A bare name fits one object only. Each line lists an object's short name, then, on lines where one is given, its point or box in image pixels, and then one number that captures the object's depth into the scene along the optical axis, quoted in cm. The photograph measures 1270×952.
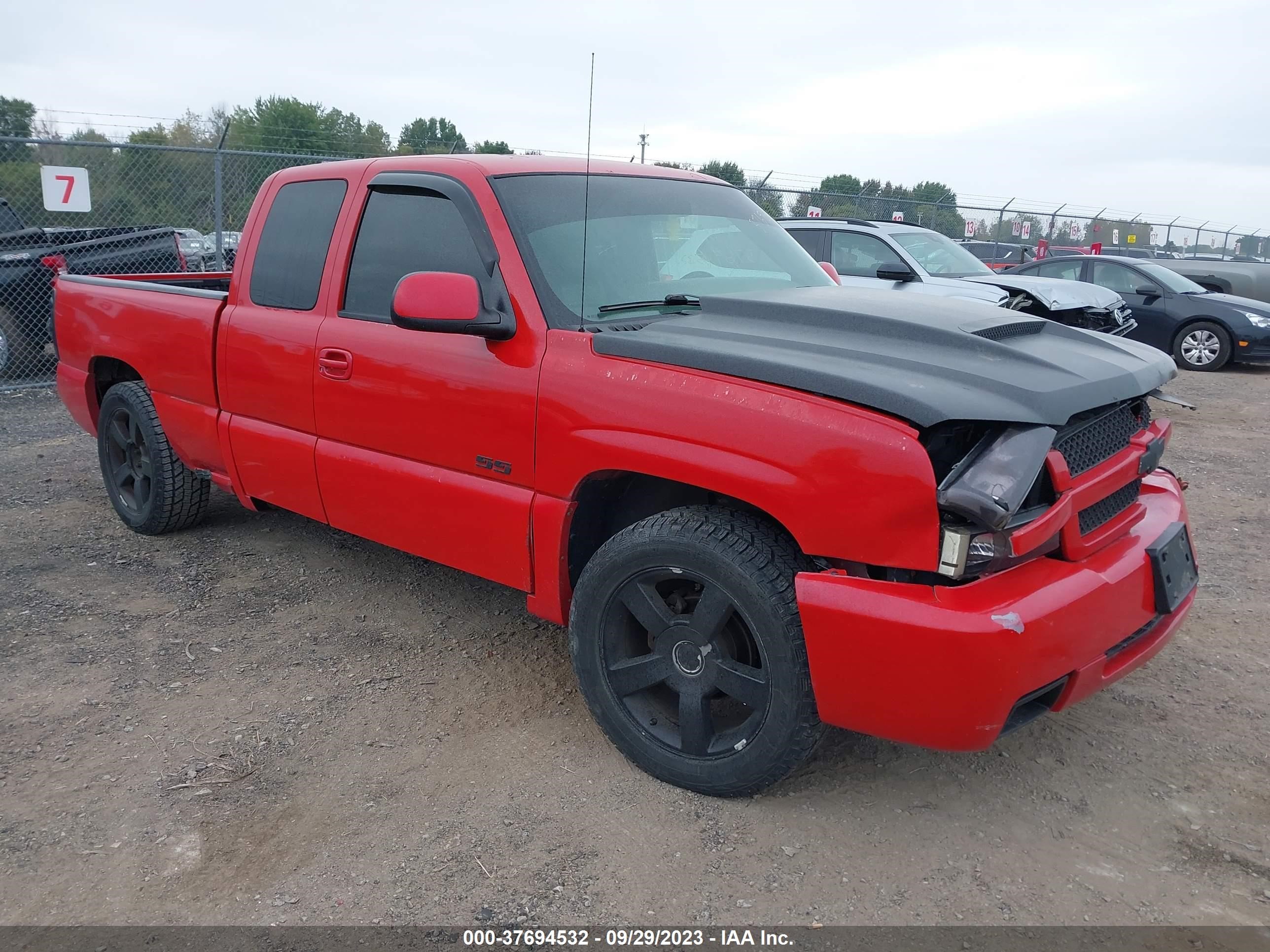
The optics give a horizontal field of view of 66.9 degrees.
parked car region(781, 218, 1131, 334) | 885
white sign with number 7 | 976
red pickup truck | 241
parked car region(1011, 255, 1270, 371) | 1177
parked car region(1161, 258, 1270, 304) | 1480
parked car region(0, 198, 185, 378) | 950
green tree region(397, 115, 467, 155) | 4784
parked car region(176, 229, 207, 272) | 1281
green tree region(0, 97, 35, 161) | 2748
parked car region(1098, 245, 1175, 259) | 2234
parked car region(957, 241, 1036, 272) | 2027
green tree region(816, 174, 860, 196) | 3300
